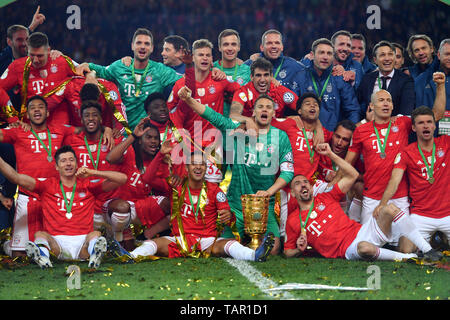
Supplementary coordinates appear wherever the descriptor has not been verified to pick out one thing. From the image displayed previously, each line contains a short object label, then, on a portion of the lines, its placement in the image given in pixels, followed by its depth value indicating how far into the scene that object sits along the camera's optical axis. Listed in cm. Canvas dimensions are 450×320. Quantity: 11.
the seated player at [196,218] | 1117
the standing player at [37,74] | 1244
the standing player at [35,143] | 1167
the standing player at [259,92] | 1214
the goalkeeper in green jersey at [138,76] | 1279
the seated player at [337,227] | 1071
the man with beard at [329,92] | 1268
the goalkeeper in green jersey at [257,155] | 1159
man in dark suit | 1248
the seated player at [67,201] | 1091
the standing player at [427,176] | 1145
